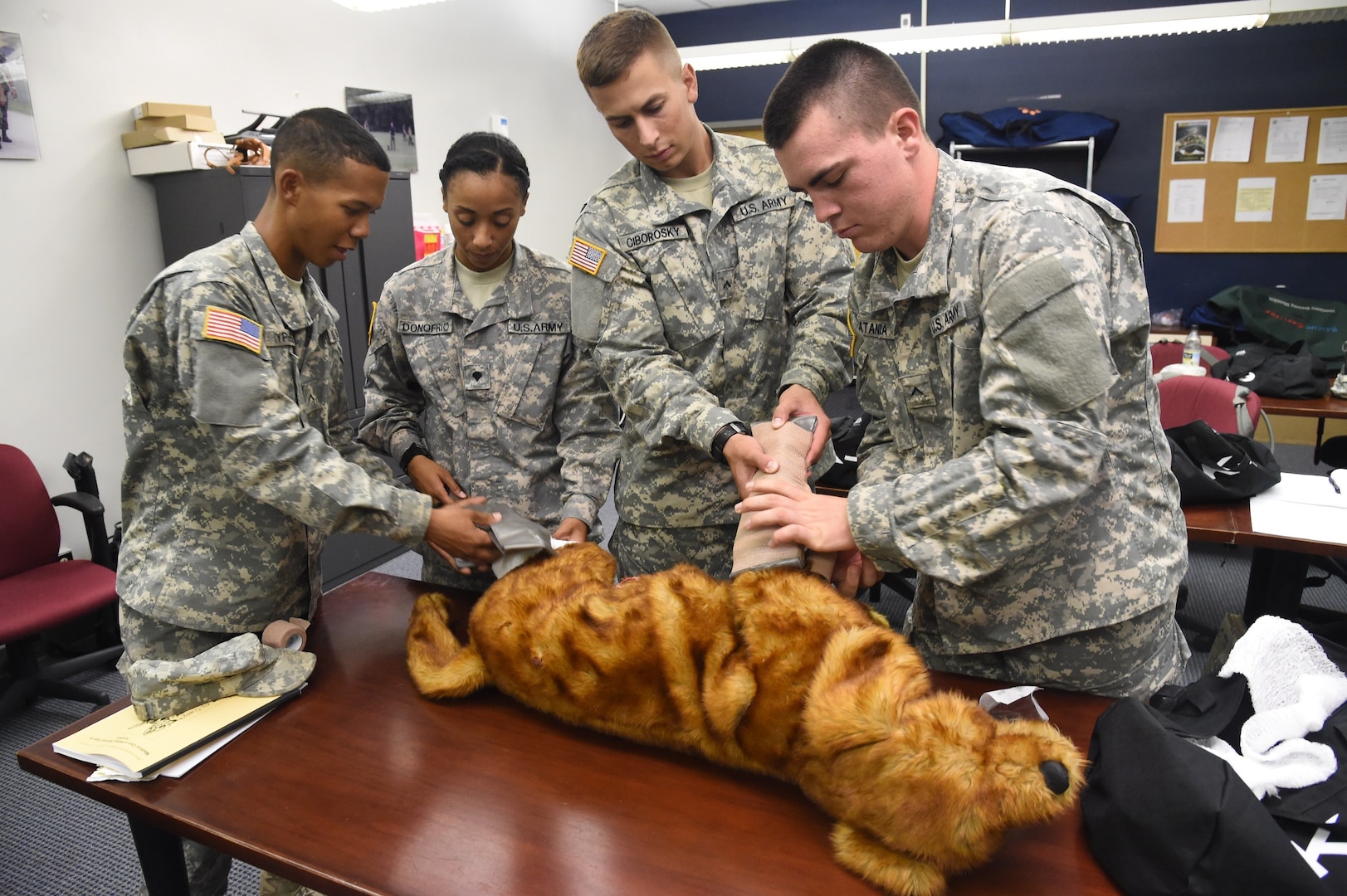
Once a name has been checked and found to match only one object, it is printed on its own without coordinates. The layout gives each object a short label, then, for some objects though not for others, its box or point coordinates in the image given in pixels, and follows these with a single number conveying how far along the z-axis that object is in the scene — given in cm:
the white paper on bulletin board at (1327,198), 621
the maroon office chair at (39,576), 286
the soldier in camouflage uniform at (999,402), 109
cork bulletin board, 623
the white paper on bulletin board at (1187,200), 654
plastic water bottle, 463
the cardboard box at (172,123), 347
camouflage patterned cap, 130
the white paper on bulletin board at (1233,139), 638
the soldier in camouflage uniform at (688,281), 179
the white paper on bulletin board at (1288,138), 625
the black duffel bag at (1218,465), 264
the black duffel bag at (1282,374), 399
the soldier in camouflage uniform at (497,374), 202
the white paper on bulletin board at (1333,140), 616
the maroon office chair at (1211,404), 354
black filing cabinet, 347
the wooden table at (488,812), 98
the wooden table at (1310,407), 375
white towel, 102
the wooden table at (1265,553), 235
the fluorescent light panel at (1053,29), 461
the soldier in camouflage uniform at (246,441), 146
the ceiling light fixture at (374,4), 397
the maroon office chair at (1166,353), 482
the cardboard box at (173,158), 344
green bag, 564
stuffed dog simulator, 92
